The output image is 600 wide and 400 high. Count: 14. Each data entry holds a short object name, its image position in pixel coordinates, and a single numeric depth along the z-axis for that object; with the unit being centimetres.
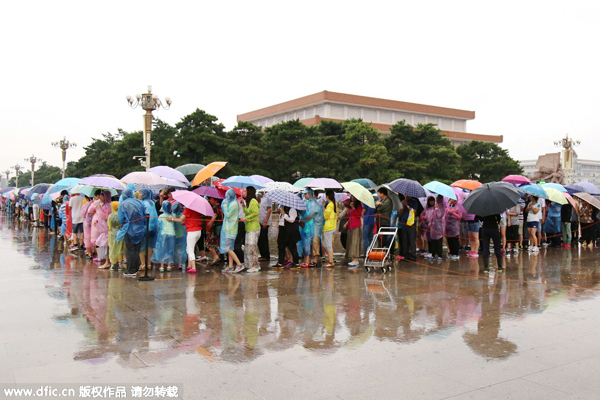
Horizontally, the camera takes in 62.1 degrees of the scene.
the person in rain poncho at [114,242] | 965
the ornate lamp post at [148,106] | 2297
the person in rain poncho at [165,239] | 977
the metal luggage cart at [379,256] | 993
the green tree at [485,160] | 4075
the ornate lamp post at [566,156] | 4116
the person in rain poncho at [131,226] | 907
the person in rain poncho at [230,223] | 978
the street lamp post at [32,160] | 6088
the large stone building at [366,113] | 5666
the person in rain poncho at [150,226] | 960
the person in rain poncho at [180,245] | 1007
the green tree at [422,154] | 3525
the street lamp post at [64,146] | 4194
